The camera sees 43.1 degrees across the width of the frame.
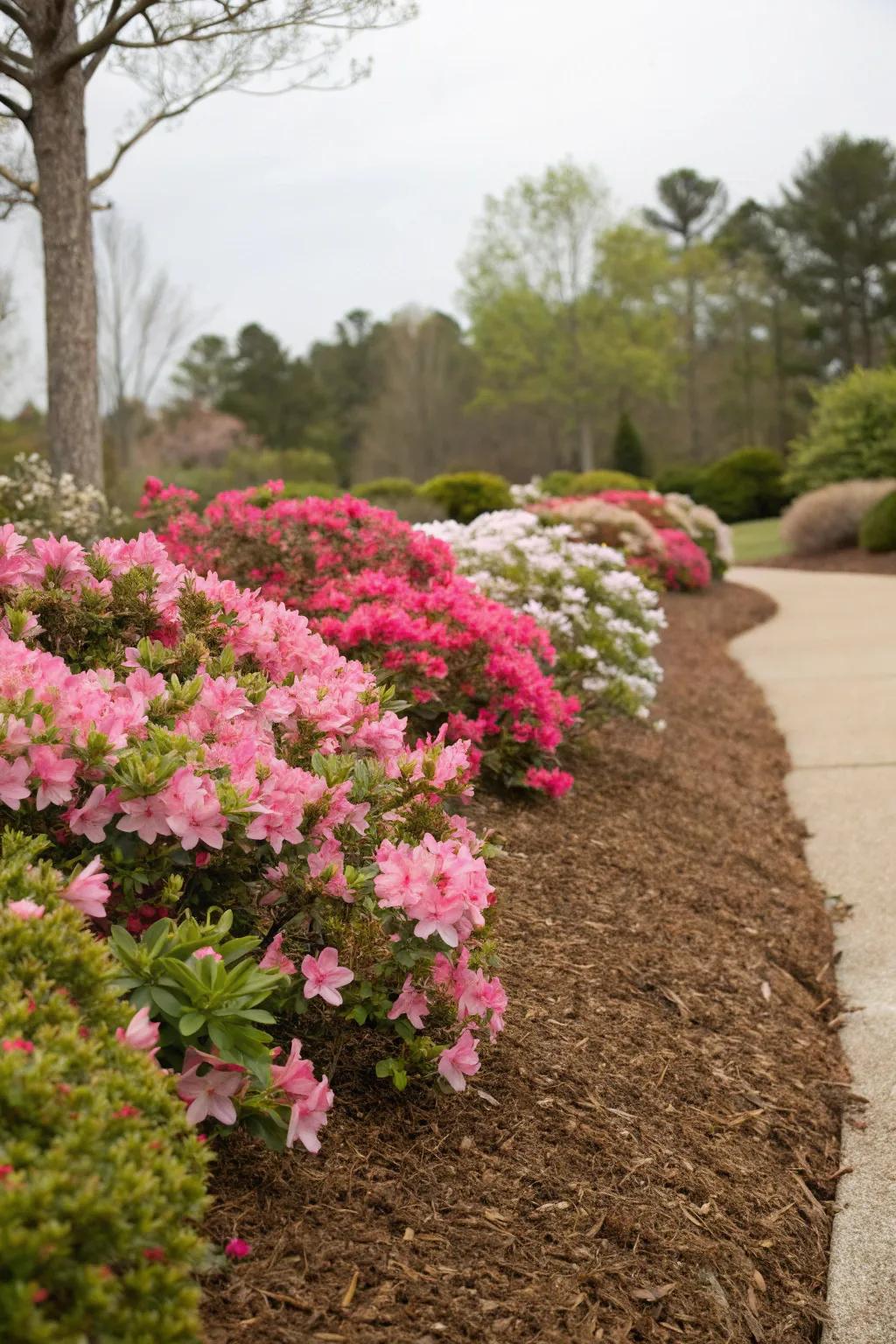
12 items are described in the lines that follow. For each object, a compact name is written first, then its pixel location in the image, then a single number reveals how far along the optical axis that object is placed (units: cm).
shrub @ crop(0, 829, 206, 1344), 113
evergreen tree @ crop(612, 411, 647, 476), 3619
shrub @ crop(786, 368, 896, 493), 2261
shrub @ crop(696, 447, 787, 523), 3114
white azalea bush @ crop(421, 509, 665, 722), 525
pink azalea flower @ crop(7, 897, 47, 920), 151
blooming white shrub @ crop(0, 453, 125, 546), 795
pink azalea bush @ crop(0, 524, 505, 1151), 169
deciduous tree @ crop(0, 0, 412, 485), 739
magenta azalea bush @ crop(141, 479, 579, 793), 383
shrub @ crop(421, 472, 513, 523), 1825
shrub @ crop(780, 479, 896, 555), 1888
